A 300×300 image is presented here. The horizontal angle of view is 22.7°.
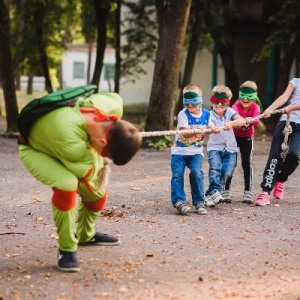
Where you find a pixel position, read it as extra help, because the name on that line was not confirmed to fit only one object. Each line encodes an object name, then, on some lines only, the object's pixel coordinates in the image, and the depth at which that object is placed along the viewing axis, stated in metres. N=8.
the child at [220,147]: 9.46
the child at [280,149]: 9.69
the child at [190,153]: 8.84
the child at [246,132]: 9.73
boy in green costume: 5.87
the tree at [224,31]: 26.66
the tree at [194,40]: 24.94
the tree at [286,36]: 22.62
